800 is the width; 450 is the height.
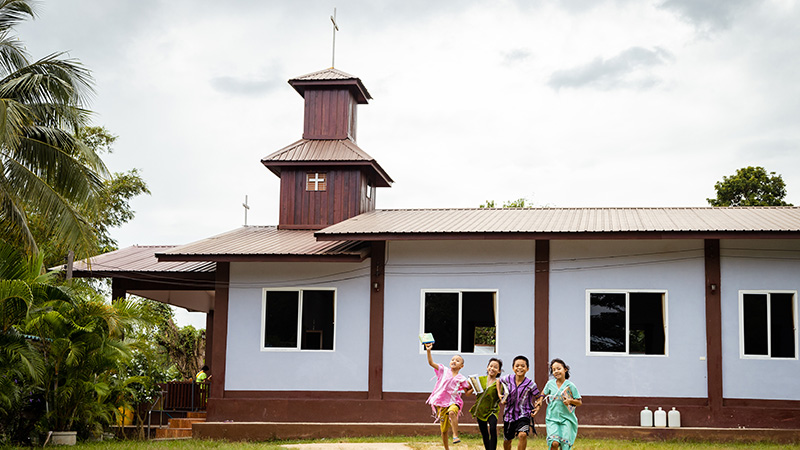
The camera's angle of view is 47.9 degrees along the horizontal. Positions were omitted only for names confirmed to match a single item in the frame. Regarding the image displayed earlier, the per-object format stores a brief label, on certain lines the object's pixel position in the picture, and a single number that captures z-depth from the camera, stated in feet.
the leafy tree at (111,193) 101.91
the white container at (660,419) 50.98
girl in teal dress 34.94
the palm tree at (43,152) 53.98
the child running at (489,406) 37.81
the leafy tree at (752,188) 123.95
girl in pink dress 39.93
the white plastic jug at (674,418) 50.83
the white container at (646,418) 51.08
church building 51.42
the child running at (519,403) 36.58
